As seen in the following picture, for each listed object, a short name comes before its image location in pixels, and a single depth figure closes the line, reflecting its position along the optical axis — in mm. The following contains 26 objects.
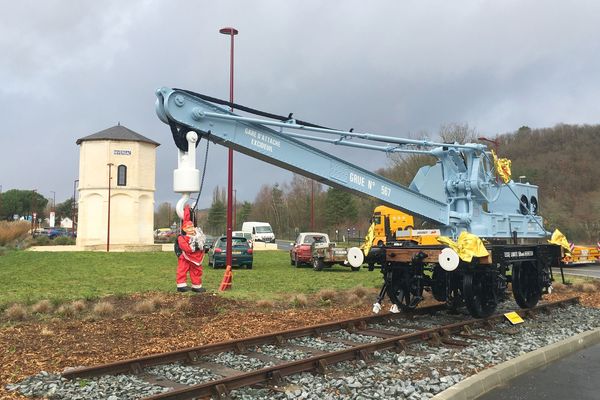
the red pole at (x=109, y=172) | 46688
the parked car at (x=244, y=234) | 44338
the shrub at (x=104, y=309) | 10562
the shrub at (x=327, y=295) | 13364
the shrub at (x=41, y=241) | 50631
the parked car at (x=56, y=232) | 74675
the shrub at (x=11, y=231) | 46366
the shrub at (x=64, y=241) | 53681
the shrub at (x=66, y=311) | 10461
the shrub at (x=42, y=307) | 10680
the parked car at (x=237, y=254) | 25672
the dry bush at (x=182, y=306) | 10922
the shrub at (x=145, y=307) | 10812
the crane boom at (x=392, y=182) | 9406
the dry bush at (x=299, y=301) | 12427
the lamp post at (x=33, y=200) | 116525
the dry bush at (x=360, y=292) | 13986
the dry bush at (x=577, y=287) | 16631
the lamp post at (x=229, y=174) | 16500
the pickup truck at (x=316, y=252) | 24578
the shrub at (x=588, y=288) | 16531
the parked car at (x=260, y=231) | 63875
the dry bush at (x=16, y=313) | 9984
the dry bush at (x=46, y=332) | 8411
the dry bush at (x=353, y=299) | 12992
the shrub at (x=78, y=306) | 10797
